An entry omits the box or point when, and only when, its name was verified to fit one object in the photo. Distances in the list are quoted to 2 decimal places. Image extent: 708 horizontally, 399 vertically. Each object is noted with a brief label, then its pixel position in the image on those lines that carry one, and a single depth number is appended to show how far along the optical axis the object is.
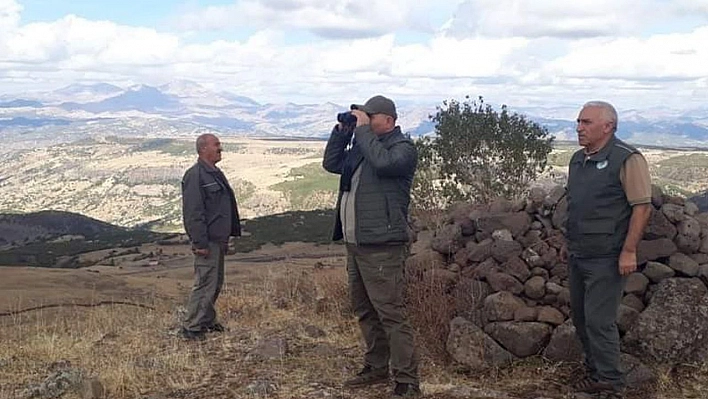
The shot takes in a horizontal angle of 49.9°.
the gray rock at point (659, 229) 7.16
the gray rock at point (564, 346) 6.63
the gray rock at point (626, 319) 6.71
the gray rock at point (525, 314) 7.00
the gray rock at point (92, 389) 6.26
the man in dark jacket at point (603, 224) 5.43
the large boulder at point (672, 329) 6.55
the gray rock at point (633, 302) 6.91
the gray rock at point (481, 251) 7.81
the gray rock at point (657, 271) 6.97
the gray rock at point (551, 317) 6.97
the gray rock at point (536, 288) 7.20
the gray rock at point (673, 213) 7.31
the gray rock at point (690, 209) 7.57
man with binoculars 5.71
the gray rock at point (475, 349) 6.80
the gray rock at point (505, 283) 7.29
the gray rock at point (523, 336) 6.83
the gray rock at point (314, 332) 8.30
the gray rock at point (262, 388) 6.26
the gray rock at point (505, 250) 7.57
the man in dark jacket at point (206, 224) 8.28
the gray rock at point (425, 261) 8.14
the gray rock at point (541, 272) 7.36
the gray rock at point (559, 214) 7.65
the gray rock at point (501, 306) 7.06
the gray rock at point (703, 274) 6.93
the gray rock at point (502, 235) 7.83
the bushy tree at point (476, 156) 15.98
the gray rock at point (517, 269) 7.36
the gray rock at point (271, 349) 7.47
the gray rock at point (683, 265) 6.98
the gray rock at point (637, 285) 7.00
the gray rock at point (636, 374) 6.22
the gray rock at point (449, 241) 8.31
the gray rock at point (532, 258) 7.42
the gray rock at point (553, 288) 7.09
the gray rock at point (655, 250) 7.09
